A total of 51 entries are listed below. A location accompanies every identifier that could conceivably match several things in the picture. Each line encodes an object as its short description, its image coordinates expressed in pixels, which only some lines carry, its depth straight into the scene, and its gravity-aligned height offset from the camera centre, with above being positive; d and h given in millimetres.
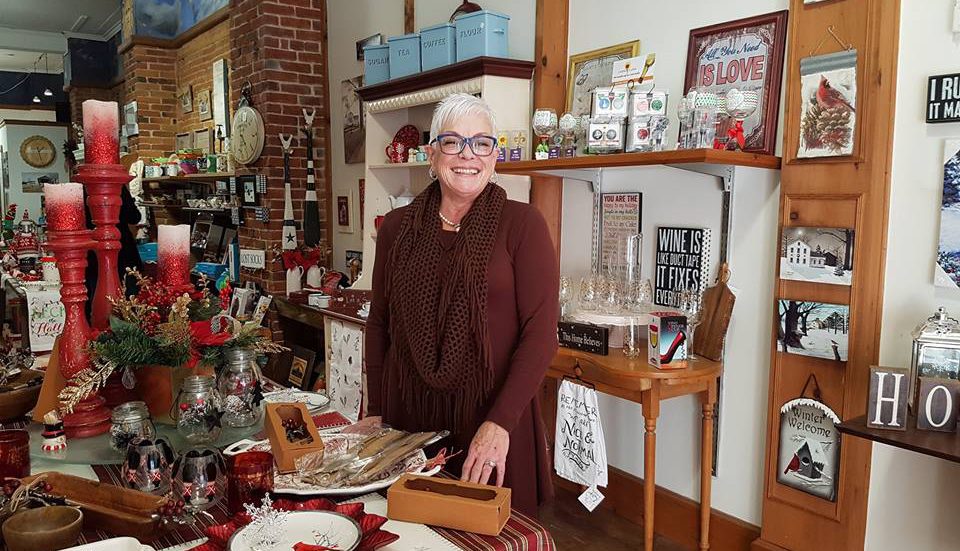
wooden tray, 1210 -532
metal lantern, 1968 -410
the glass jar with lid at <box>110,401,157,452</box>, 1586 -501
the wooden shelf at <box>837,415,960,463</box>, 1810 -619
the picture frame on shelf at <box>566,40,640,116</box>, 3155 +565
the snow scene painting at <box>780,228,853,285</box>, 2387 -189
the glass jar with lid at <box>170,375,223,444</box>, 1678 -495
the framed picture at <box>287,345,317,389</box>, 4984 -1177
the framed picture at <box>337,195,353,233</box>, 5258 -140
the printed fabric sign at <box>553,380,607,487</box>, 2793 -937
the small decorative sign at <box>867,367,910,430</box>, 1979 -539
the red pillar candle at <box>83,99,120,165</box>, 1813 +158
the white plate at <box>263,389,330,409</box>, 2010 -566
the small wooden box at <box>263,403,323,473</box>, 1445 -494
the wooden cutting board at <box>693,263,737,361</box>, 2734 -452
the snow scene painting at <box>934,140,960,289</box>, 2160 -67
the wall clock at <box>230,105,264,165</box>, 5219 +437
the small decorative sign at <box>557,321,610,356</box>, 2762 -534
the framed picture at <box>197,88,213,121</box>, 7105 +877
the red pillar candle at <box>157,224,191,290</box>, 1852 -154
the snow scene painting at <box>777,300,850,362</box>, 2410 -439
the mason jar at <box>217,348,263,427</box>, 1761 -464
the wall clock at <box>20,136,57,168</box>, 13008 +766
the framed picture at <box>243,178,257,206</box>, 5387 +26
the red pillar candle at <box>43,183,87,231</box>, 1758 -25
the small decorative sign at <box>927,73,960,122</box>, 2137 +297
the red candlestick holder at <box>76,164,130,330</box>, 1810 -72
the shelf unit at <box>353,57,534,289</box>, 3465 +480
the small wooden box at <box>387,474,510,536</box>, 1241 -527
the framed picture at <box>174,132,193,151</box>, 7672 +577
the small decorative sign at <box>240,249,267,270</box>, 5332 -465
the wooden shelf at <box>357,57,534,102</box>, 3426 +603
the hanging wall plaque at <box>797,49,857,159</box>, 2340 +308
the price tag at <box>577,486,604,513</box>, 2779 -1138
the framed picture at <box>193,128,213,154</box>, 7191 +557
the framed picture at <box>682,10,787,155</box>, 2609 +503
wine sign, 2902 -258
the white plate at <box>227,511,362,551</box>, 1155 -547
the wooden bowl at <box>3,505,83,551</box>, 1109 -513
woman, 1847 -261
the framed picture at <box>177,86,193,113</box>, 7551 +1013
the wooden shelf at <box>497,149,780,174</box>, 2398 +136
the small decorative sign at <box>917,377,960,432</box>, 1927 -542
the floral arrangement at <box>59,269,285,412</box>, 1656 -332
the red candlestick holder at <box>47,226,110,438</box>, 1745 -326
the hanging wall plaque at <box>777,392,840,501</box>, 2494 -863
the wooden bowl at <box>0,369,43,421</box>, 1846 -526
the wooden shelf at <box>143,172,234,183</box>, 5984 +160
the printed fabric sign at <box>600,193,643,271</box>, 3158 -108
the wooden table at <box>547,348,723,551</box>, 2576 -677
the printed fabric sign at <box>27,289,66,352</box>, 4293 -724
